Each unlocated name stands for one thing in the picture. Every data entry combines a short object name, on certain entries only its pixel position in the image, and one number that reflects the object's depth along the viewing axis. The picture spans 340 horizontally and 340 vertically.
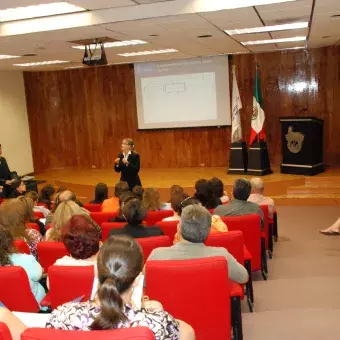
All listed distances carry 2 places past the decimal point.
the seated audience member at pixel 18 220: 3.50
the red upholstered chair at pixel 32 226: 4.27
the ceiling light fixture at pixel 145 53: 8.68
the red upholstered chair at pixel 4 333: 1.53
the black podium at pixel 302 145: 8.96
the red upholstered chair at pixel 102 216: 4.71
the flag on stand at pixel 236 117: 10.10
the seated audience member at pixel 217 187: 5.19
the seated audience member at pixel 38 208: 5.29
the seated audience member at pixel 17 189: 7.25
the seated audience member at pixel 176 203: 4.34
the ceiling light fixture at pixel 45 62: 9.45
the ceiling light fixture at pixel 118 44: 7.05
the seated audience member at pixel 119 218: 4.30
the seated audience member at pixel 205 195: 4.72
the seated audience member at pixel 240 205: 4.47
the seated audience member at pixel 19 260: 2.89
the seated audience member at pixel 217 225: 3.78
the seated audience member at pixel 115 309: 1.54
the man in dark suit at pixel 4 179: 7.90
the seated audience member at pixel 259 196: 5.30
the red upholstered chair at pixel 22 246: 3.33
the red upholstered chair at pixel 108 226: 3.98
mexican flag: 9.66
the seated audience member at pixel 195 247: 2.77
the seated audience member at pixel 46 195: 6.07
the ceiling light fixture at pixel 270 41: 8.13
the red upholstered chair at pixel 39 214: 5.13
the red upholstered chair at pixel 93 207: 5.74
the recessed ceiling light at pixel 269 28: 6.39
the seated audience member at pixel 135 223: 3.64
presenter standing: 7.06
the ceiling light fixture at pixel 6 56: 7.95
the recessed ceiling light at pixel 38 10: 4.84
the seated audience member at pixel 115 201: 5.35
